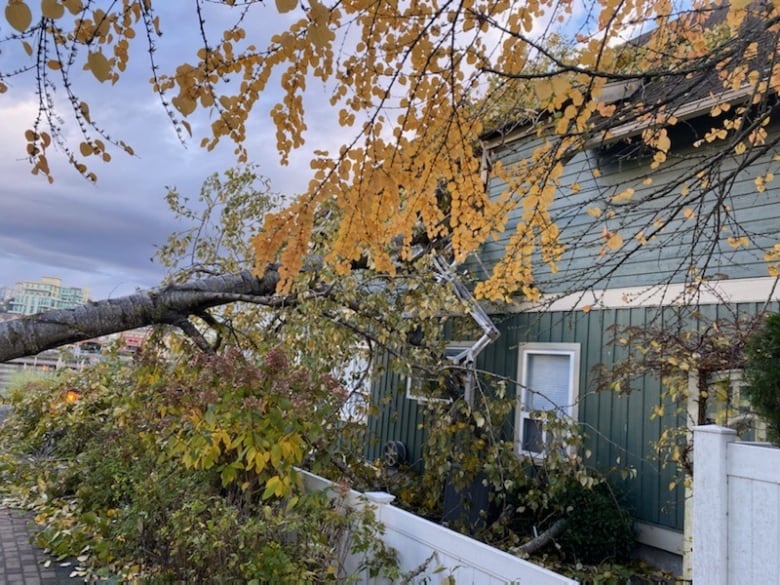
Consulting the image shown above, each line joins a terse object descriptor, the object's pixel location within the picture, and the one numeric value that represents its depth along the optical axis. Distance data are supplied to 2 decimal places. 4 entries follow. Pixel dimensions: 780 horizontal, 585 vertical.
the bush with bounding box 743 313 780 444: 2.39
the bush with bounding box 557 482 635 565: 5.30
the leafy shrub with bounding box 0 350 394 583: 3.16
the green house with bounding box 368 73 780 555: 5.36
